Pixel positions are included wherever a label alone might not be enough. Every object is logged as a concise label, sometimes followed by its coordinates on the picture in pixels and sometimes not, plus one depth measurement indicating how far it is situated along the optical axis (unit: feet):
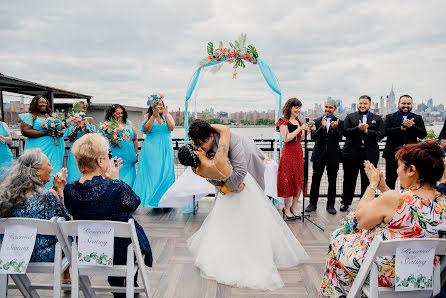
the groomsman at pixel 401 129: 14.10
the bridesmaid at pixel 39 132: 13.61
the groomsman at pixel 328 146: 13.84
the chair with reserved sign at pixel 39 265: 5.56
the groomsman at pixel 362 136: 13.87
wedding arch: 14.96
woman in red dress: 12.71
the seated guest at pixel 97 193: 5.92
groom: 7.39
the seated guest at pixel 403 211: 4.98
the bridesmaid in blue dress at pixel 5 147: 13.05
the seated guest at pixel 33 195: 5.85
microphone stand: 12.25
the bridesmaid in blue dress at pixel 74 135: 14.32
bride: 7.79
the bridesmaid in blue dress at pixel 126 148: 14.53
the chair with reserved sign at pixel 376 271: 4.73
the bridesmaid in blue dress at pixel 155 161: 14.53
